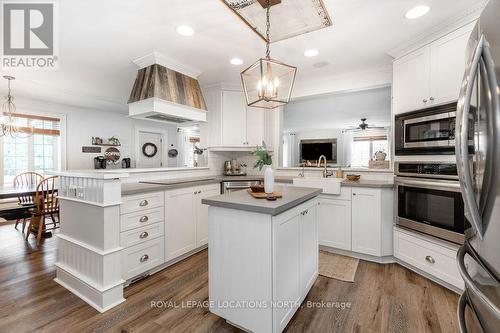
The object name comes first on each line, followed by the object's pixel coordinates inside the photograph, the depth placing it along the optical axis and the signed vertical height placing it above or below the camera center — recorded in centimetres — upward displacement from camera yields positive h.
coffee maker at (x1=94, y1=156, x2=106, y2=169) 563 +11
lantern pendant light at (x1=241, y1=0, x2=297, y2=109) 154 +62
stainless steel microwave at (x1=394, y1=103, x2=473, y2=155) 206 +34
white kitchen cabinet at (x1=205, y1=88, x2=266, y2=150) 374 +76
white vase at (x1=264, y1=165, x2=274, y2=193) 183 -14
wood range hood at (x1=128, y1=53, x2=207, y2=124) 262 +90
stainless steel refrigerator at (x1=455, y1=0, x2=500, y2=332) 67 -1
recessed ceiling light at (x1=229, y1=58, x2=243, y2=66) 287 +137
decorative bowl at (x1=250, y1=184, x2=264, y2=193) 193 -21
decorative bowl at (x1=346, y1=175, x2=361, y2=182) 292 -17
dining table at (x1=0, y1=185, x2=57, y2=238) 297 -37
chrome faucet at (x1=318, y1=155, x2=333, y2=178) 334 -12
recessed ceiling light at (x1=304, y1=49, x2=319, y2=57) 263 +135
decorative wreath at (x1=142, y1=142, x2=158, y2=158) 669 +54
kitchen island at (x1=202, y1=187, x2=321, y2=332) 138 -63
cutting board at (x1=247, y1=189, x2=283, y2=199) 168 -23
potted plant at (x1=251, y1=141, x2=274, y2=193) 183 -5
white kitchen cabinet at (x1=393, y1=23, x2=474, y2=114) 202 +92
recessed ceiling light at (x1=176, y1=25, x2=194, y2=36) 215 +134
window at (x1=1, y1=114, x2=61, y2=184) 461 +39
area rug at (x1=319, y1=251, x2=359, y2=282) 233 -115
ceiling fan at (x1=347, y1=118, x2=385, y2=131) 661 +133
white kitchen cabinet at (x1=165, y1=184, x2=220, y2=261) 251 -67
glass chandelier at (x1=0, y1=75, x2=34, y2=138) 400 +85
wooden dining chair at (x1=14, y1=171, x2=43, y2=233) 326 -34
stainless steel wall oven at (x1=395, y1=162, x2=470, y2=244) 200 -35
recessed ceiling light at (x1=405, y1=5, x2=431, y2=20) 189 +133
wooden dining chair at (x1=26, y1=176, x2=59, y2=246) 330 -64
